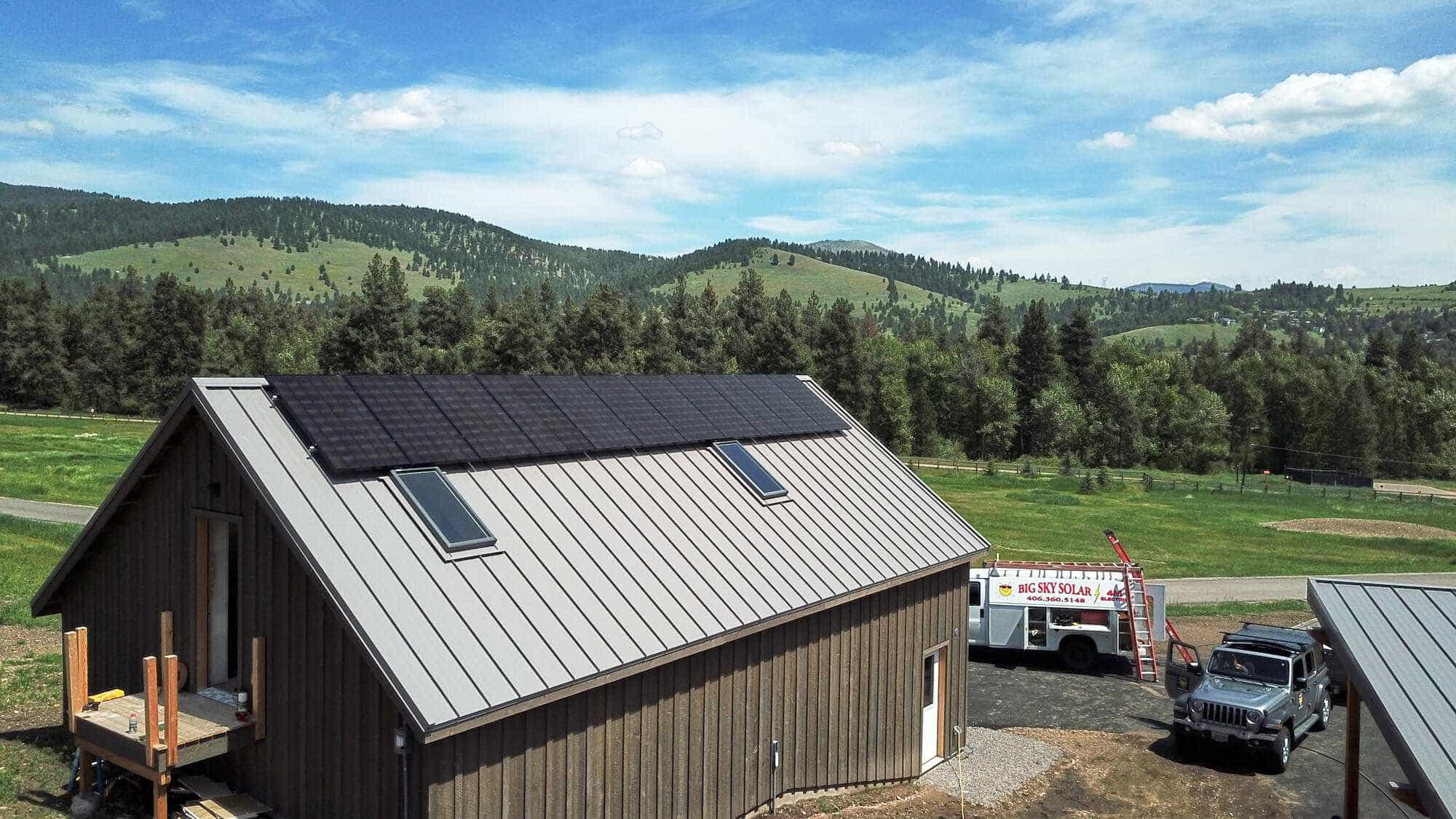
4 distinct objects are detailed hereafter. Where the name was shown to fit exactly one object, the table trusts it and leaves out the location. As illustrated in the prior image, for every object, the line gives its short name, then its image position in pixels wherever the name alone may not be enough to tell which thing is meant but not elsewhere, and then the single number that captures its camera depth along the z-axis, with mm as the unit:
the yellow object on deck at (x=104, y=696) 11195
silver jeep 17703
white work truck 24422
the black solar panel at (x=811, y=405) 18891
